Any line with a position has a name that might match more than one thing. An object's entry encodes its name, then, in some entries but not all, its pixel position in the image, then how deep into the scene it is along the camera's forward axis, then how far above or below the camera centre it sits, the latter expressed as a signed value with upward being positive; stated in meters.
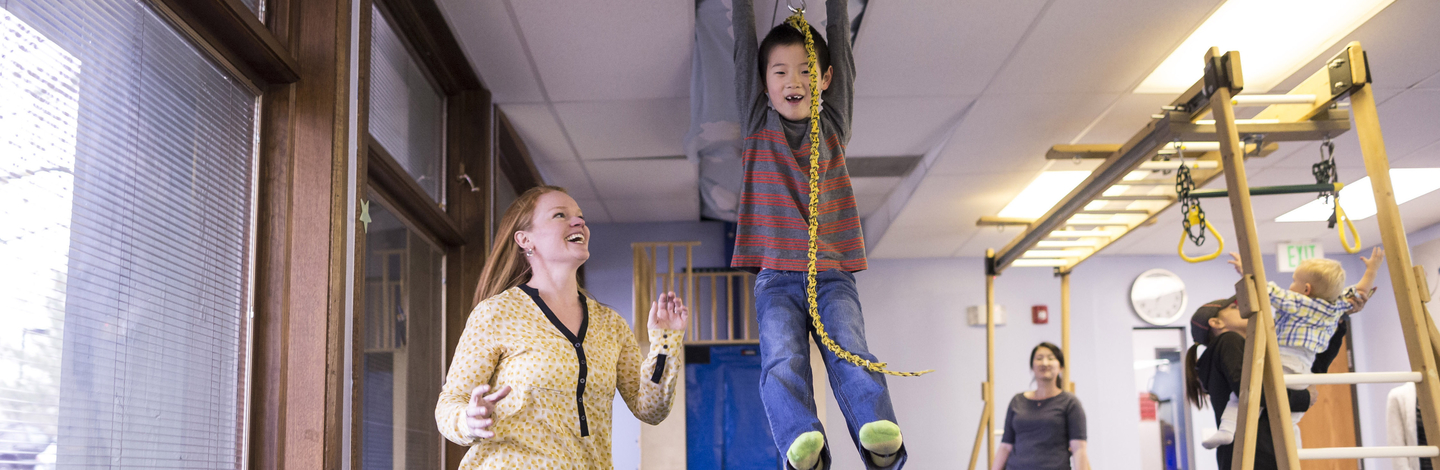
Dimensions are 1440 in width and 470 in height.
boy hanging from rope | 2.35 +0.39
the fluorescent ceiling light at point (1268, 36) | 3.60 +1.25
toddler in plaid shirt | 3.78 +0.23
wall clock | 8.39 +0.61
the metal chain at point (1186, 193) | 3.94 +0.69
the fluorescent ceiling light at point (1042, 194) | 6.14 +1.14
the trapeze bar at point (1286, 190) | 3.56 +0.64
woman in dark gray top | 5.17 -0.25
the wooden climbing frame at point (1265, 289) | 2.89 +0.24
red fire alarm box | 8.41 +0.49
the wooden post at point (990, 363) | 6.29 +0.08
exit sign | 7.58 +0.86
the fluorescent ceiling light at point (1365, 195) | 6.02 +1.09
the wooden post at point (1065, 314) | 6.43 +0.38
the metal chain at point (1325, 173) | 3.59 +0.69
